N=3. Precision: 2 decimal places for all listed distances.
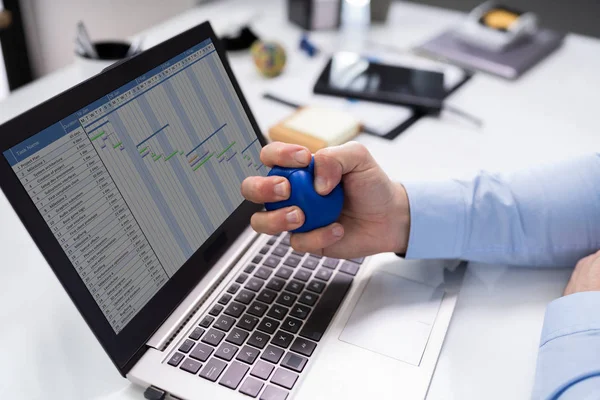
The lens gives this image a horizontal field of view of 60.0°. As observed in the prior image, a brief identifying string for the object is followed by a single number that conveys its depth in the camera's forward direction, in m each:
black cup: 0.82
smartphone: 0.87
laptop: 0.41
